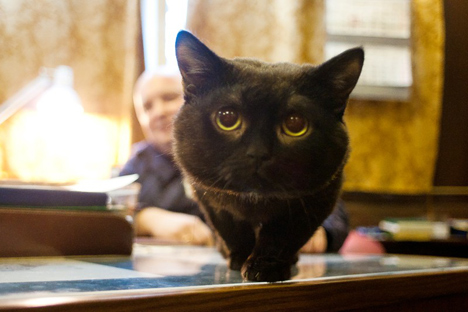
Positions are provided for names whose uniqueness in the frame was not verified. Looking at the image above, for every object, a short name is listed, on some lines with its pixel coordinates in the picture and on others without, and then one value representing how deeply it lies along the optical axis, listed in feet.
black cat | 1.63
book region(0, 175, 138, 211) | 2.24
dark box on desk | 2.19
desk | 1.12
